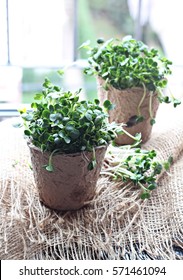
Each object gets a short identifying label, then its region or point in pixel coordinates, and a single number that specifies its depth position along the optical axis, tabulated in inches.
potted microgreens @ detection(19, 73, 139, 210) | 33.7
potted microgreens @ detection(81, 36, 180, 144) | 42.4
